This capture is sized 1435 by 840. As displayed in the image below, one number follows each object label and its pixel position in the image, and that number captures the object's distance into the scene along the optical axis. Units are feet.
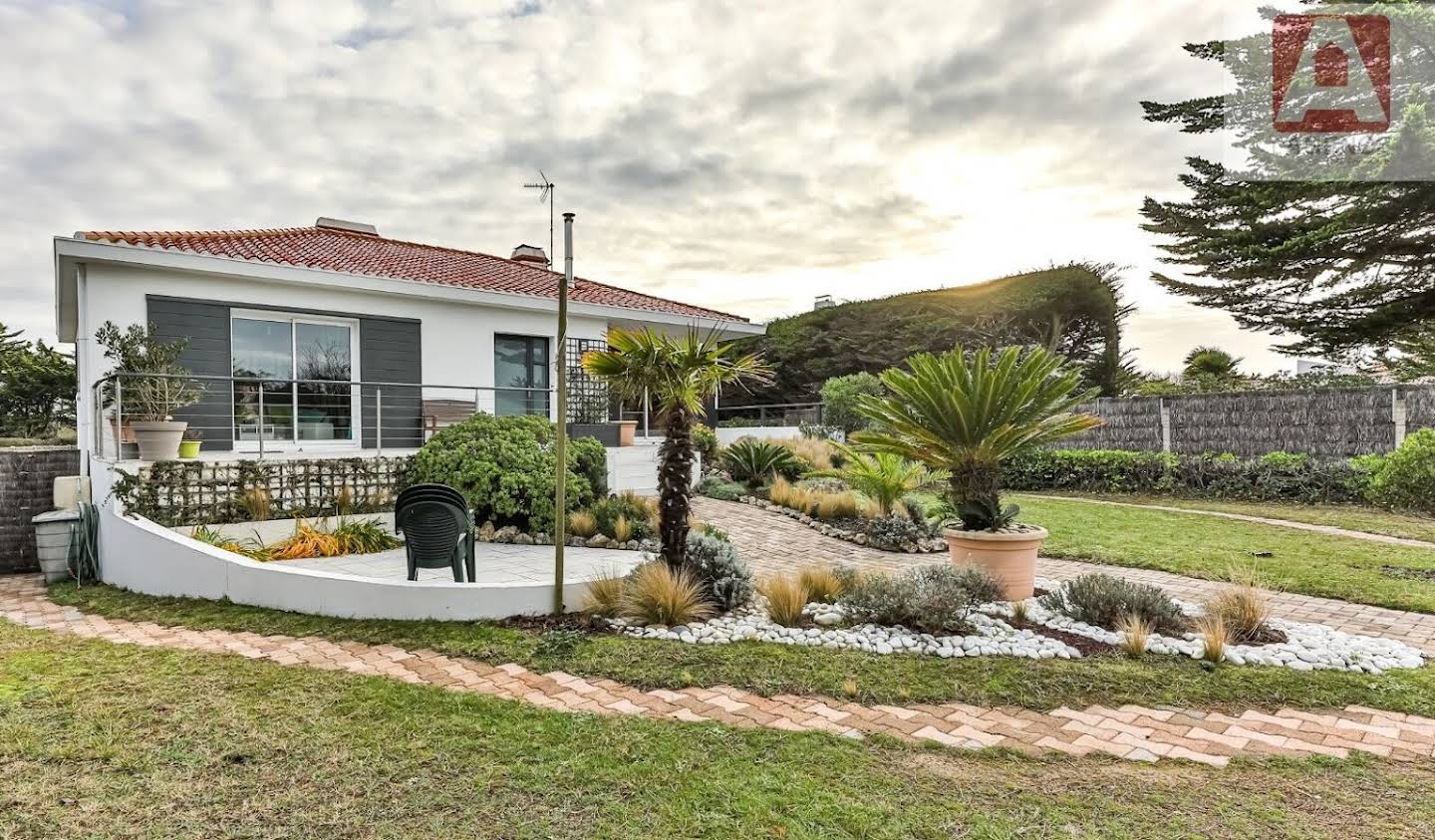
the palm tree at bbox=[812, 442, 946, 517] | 34.01
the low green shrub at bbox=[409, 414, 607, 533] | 29.68
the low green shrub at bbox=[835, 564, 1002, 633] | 17.49
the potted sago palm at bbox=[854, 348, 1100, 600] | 21.27
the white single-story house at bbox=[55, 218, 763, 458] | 34.32
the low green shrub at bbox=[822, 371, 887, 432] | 64.64
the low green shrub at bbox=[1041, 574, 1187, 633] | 17.70
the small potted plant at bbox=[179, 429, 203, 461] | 30.86
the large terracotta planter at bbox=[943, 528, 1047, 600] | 21.01
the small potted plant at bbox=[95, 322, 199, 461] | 29.09
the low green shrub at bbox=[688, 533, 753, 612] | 19.80
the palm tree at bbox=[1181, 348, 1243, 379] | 68.65
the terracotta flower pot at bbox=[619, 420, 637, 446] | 45.39
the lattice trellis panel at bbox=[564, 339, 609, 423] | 47.75
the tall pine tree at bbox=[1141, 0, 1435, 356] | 45.34
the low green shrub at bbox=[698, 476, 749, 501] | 43.10
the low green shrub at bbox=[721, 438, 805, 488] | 45.75
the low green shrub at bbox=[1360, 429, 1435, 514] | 25.84
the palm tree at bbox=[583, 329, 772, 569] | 19.06
